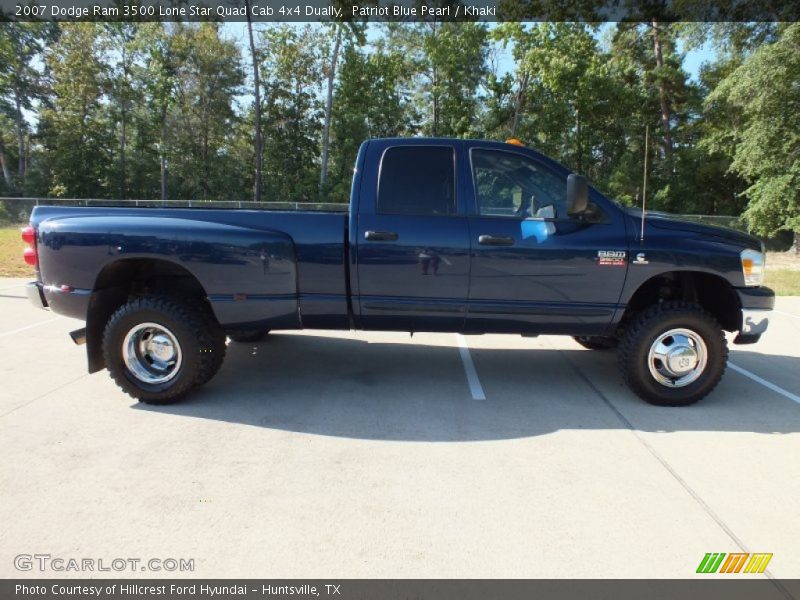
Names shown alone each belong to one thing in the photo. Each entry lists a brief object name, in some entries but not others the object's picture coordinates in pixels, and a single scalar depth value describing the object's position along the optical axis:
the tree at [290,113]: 35.31
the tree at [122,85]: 38.16
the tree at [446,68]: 32.94
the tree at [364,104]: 34.34
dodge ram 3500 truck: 4.35
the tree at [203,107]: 36.88
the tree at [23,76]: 43.47
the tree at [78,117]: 37.25
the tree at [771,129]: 15.97
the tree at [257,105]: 33.09
